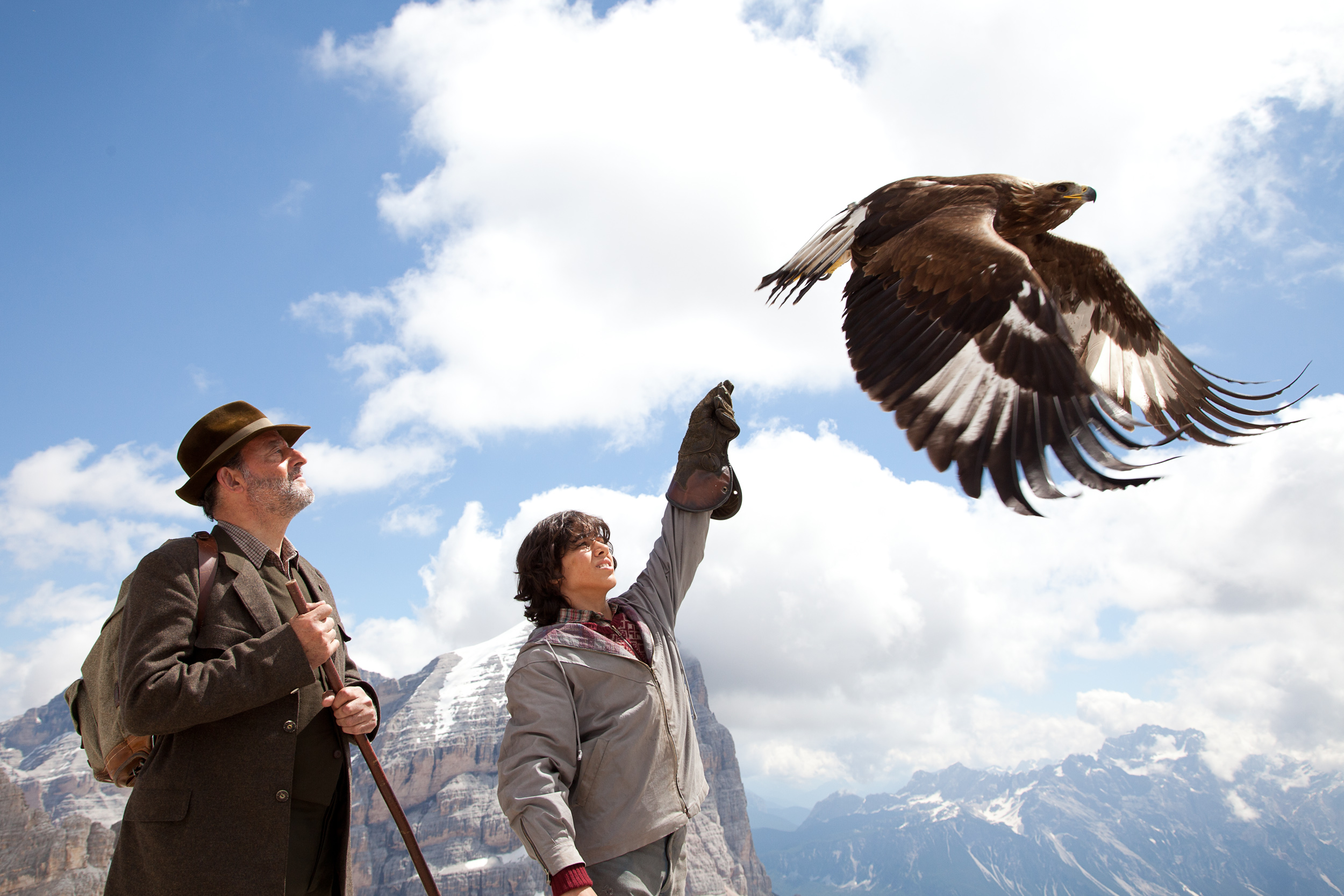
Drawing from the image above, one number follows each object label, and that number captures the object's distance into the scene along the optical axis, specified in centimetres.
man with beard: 225
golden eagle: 288
